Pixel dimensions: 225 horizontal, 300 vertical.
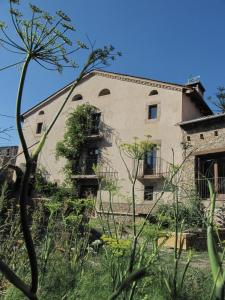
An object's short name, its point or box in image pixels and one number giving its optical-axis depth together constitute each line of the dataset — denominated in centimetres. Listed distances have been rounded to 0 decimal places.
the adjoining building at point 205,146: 1722
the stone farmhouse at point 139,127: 1800
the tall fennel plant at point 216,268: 183
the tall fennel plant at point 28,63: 80
